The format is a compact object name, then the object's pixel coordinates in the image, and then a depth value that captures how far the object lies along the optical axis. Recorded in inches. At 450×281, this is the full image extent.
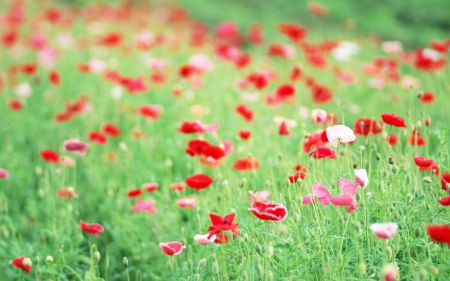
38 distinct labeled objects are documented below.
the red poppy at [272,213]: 140.3
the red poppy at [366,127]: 191.4
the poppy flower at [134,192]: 204.1
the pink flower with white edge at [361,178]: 145.3
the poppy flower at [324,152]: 173.6
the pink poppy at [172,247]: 155.4
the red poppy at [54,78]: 345.1
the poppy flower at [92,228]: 182.1
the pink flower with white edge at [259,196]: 167.3
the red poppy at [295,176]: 160.8
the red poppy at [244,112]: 253.4
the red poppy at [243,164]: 208.5
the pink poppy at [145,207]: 208.1
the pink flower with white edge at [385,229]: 124.4
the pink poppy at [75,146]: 222.8
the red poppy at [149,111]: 271.9
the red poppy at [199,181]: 180.3
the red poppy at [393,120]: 164.1
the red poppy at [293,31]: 350.6
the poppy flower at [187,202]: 204.5
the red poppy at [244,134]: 229.1
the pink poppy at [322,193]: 146.1
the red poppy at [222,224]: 145.4
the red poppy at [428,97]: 254.0
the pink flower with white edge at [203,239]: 155.6
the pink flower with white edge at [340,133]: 161.0
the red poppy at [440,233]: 114.3
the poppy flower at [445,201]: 135.6
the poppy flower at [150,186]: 206.2
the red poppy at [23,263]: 173.0
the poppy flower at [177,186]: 207.6
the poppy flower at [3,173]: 232.6
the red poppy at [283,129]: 214.5
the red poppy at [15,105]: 313.7
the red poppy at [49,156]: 238.2
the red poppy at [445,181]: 148.3
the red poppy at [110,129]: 269.3
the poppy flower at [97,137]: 257.4
